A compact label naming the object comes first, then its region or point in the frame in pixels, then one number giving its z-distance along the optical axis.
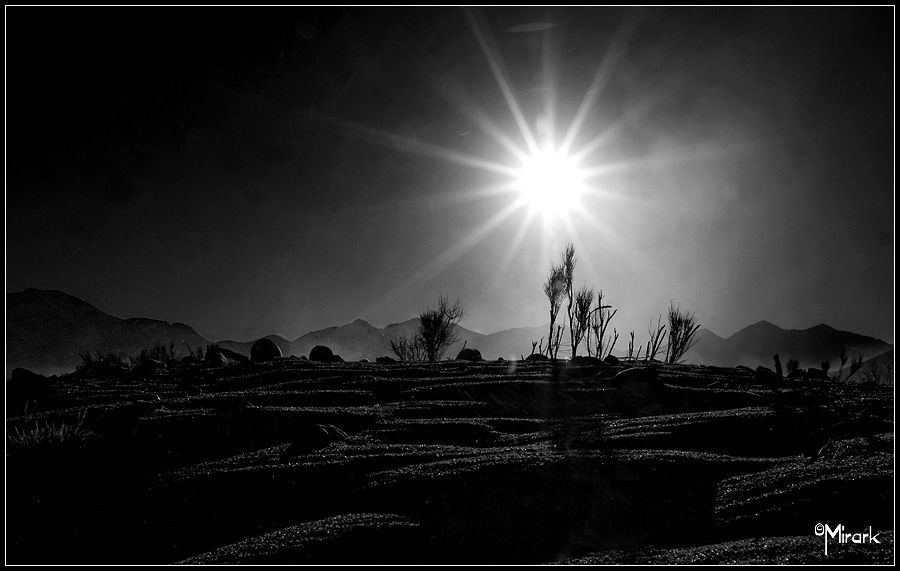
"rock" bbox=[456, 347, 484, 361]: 13.33
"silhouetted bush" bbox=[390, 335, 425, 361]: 20.95
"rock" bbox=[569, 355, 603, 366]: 10.99
